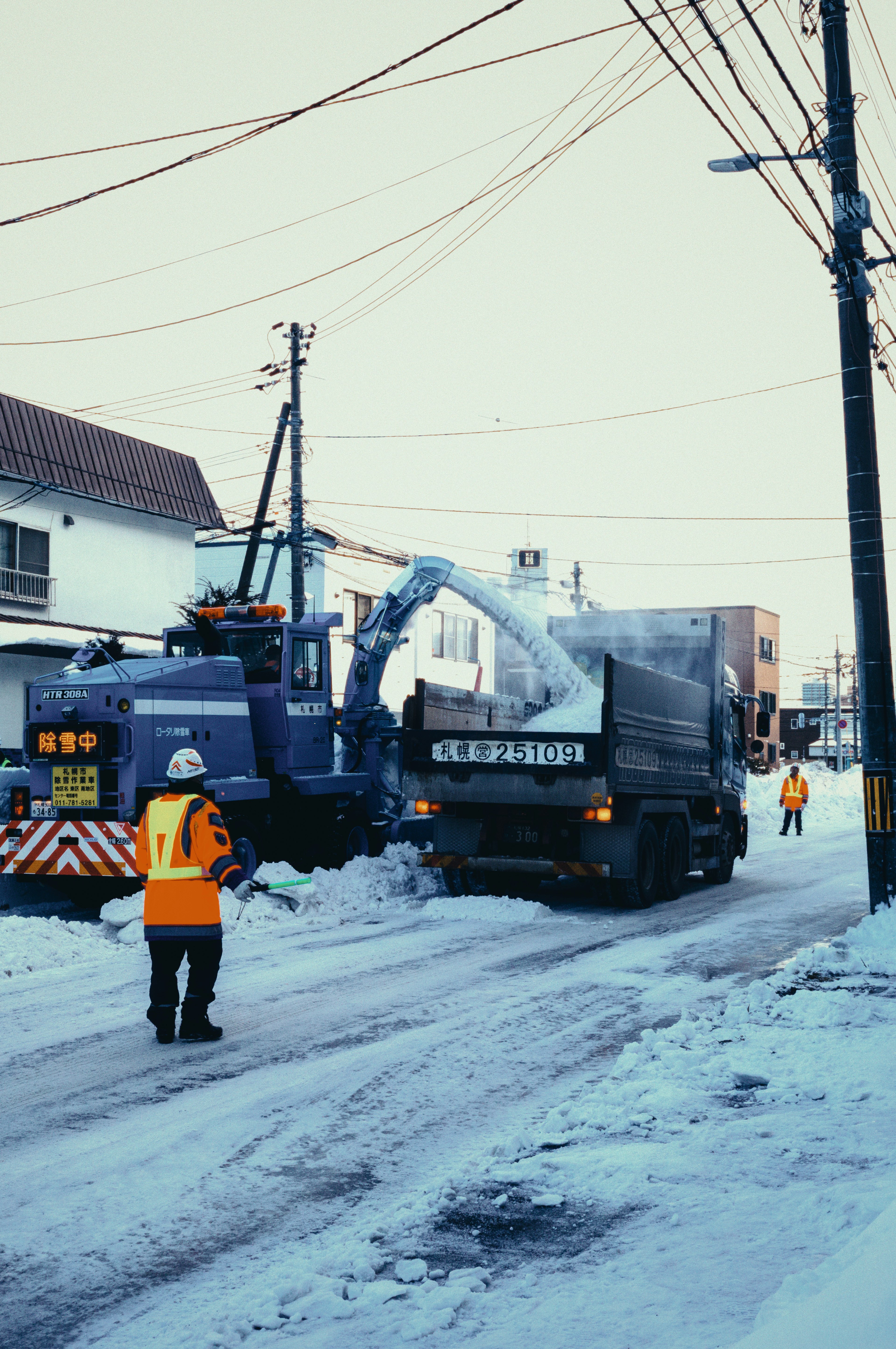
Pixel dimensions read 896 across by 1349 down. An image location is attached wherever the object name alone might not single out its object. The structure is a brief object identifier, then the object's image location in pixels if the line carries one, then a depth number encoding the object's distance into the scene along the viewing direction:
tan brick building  74.75
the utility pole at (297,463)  24.31
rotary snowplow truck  12.89
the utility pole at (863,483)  12.33
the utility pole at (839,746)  72.69
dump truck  12.98
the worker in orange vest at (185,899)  7.56
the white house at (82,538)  26.28
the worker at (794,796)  27.84
